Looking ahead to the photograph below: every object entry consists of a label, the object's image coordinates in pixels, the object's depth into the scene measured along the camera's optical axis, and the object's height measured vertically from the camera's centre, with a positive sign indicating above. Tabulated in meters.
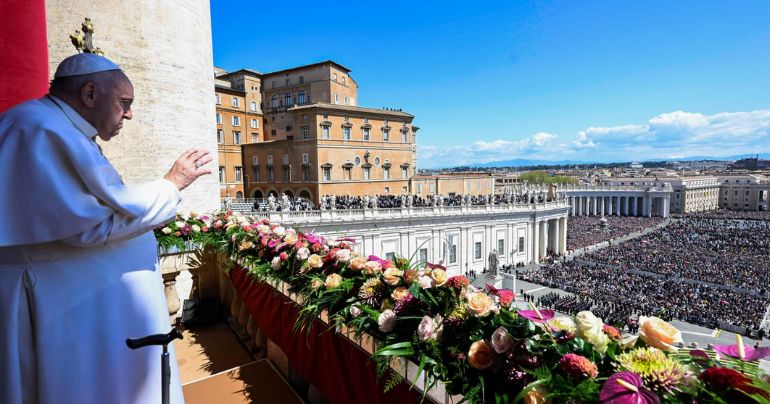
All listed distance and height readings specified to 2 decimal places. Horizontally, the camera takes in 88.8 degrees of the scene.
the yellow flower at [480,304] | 2.65 -0.92
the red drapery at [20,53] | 4.08 +1.34
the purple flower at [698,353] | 2.20 -1.05
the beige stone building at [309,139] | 37.91 +3.31
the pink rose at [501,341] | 2.40 -1.06
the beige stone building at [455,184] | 47.75 -2.01
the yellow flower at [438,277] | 3.15 -0.87
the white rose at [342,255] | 4.42 -0.96
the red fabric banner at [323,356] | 3.30 -1.86
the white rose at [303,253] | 4.84 -1.02
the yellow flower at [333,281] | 3.98 -1.12
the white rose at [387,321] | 3.08 -1.18
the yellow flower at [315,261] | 4.54 -1.05
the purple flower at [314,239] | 5.34 -0.94
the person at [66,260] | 1.86 -0.44
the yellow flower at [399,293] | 3.22 -1.02
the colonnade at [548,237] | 42.59 -7.93
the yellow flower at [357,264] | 4.04 -0.96
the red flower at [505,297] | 2.82 -0.94
